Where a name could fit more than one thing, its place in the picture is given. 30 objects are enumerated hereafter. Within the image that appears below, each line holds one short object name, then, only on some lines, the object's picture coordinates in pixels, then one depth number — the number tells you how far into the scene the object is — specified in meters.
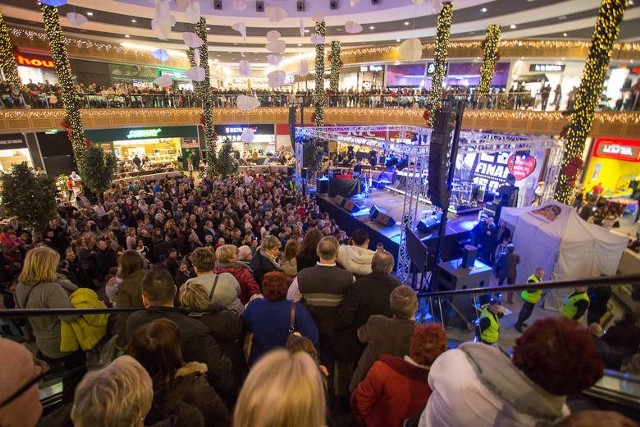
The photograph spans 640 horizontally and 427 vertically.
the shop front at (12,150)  14.08
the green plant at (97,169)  11.73
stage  9.55
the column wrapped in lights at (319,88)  18.88
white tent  7.60
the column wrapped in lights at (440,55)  13.53
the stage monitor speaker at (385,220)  10.55
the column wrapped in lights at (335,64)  20.97
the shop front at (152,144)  17.59
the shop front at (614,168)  13.95
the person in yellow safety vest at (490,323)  4.70
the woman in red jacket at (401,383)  1.85
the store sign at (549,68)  19.38
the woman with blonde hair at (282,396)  1.00
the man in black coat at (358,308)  2.76
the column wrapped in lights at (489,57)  15.98
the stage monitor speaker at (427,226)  9.64
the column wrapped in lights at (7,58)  13.20
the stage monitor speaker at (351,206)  12.17
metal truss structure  8.46
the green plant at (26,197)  8.03
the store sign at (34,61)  16.90
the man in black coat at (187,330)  2.08
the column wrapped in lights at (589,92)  9.31
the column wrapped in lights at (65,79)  12.57
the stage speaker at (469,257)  6.78
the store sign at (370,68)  25.53
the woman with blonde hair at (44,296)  2.67
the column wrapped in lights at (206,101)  17.41
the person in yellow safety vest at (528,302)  4.92
